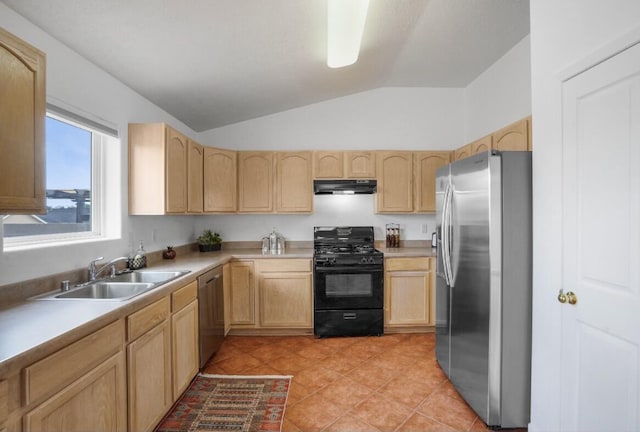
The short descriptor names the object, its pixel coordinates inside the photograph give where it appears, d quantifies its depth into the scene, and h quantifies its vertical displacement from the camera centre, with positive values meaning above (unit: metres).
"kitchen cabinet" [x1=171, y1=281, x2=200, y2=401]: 2.01 -0.86
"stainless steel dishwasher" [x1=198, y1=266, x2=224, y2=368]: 2.44 -0.84
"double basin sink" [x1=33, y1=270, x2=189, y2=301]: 1.76 -0.46
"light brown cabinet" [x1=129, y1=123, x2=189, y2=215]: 2.49 +0.40
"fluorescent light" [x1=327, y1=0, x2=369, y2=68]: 1.70 +1.19
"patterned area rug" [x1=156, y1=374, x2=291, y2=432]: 1.90 -1.32
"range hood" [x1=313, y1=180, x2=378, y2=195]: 3.52 +0.34
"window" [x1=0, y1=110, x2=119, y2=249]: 1.79 +0.19
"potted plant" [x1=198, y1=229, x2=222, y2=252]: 3.59 -0.31
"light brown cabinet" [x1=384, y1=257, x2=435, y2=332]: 3.30 -0.84
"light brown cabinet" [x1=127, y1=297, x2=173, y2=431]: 1.56 -0.84
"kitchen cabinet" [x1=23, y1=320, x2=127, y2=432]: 1.05 -0.67
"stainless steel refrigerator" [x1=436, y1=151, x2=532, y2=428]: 1.82 -0.42
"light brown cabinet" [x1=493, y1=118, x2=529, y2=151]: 2.20 +0.61
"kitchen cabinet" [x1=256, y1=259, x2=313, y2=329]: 3.26 -0.84
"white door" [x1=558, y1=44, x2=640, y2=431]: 1.24 -0.15
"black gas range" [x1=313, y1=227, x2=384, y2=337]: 3.22 -0.84
